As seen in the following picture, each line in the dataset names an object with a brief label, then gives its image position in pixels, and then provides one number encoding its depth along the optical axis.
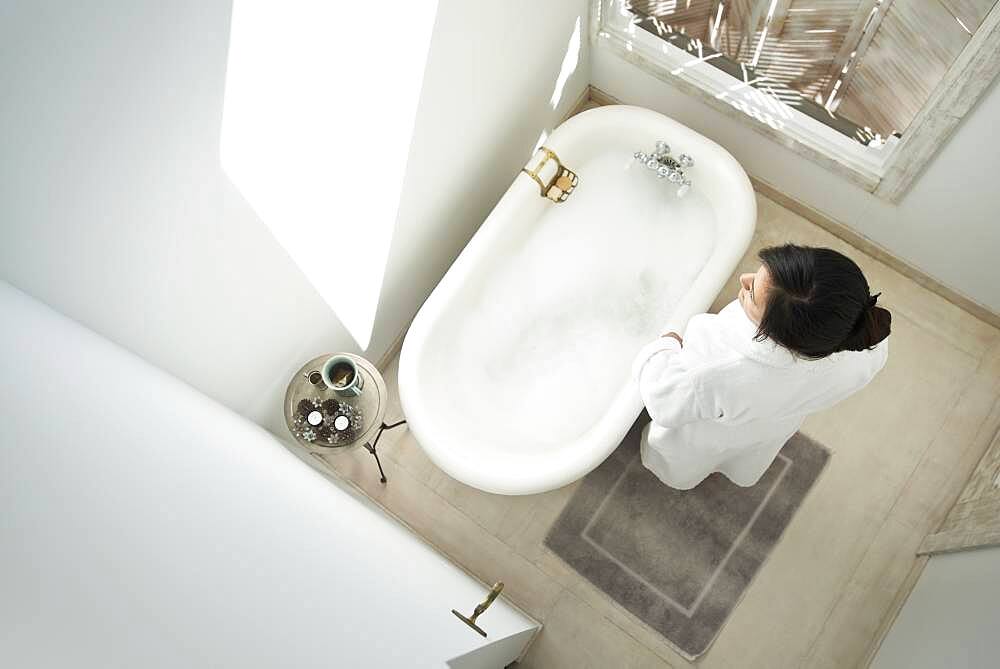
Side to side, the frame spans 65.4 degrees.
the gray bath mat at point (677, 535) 2.35
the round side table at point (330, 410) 1.94
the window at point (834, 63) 2.02
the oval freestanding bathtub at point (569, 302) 2.18
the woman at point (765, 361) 1.38
